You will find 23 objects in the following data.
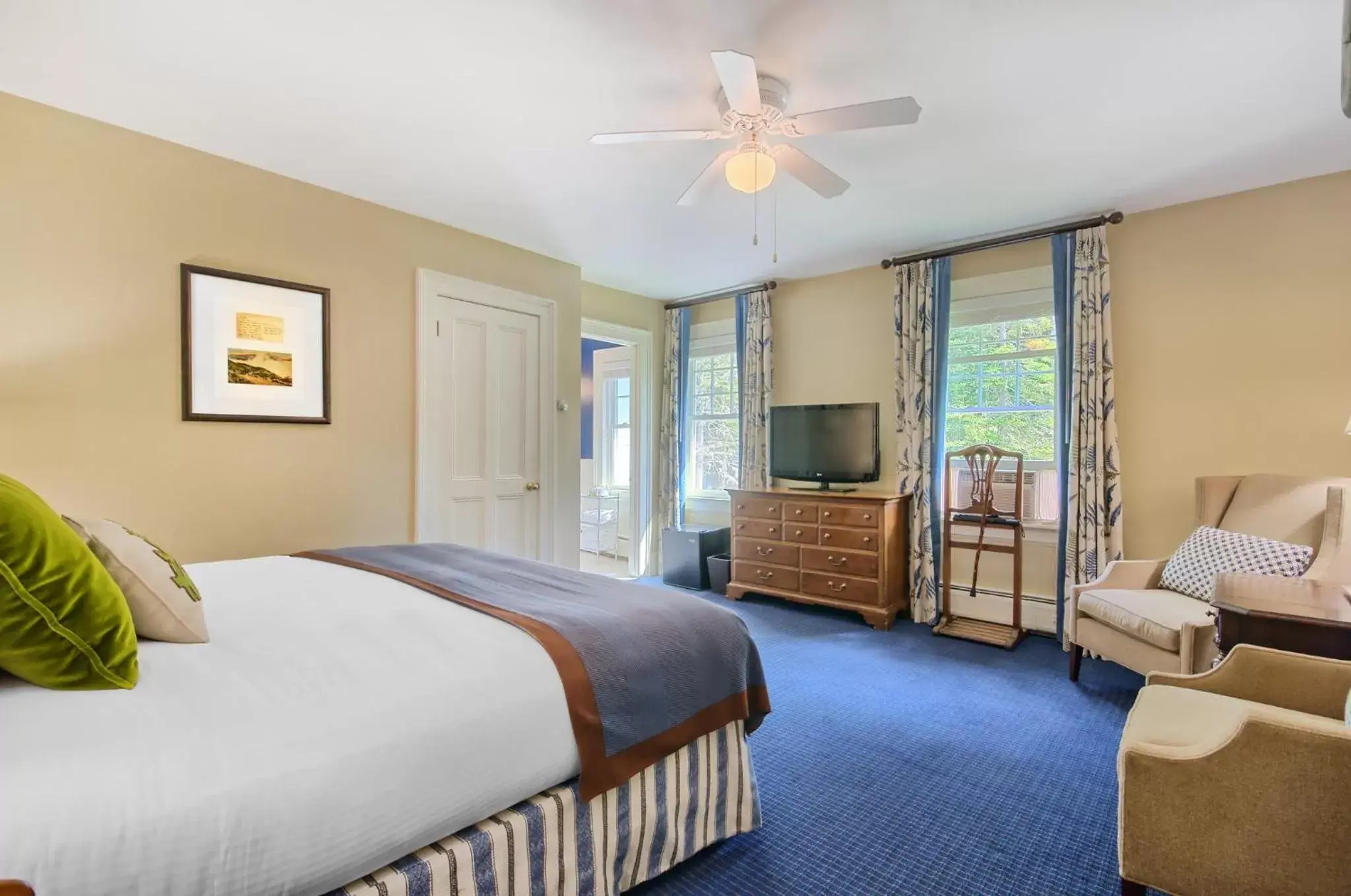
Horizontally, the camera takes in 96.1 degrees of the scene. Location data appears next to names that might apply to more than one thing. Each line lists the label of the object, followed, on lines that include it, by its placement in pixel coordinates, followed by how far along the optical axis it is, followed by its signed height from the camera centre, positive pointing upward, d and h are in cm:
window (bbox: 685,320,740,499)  546 +31
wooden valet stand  373 -47
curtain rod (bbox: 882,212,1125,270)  351 +133
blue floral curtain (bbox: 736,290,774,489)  501 +51
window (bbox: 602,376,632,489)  618 +16
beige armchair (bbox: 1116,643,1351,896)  122 -76
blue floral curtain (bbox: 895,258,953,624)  413 +33
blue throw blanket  139 -54
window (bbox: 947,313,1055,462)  389 +41
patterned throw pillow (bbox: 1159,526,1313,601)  261 -49
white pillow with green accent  139 -34
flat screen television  444 +3
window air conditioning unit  390 -29
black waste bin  496 -103
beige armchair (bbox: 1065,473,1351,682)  249 -68
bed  84 -52
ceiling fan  193 +113
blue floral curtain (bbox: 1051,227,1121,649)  351 +21
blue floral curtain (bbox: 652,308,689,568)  557 +21
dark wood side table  161 -45
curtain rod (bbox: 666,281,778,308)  503 +134
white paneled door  375 +12
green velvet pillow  103 -29
